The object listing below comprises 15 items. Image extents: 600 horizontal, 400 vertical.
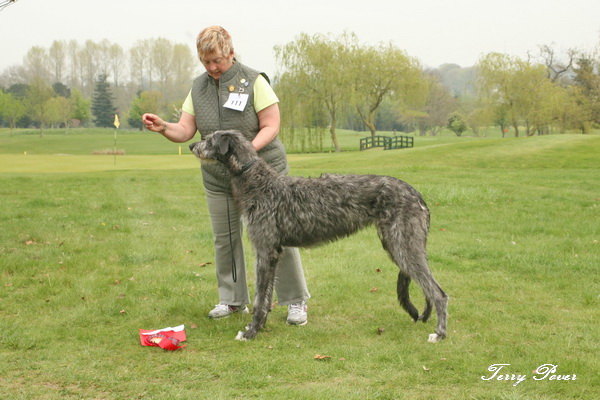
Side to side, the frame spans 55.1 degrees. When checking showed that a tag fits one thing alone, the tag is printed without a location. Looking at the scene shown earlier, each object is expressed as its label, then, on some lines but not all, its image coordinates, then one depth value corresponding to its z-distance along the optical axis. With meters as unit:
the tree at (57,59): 83.56
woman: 5.39
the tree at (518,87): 51.72
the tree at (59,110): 65.93
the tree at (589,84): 50.66
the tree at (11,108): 62.09
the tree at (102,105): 76.69
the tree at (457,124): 80.38
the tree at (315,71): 46.03
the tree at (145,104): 68.00
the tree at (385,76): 48.22
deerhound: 5.05
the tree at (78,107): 71.38
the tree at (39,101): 65.12
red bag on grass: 4.83
